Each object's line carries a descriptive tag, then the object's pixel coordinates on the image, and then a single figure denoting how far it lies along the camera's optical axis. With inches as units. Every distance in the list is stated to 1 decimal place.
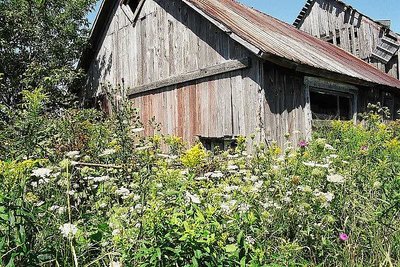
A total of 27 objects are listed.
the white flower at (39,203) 98.8
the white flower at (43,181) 104.2
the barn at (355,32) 609.6
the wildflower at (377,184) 111.3
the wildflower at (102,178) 118.1
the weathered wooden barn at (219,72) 306.2
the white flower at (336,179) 109.6
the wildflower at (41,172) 101.7
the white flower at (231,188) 107.4
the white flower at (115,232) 84.5
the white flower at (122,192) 107.6
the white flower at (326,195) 104.9
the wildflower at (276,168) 121.6
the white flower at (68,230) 74.0
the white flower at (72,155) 133.7
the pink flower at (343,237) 103.7
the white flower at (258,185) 109.6
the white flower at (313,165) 115.7
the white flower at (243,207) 98.7
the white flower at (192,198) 90.3
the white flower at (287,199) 106.9
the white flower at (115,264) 75.8
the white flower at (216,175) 127.5
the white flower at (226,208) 98.1
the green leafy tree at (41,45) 482.3
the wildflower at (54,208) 97.8
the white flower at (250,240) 91.9
